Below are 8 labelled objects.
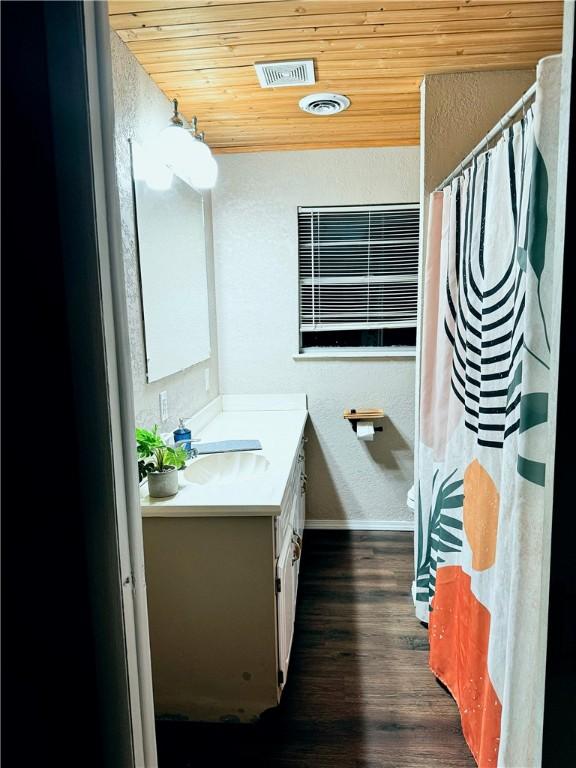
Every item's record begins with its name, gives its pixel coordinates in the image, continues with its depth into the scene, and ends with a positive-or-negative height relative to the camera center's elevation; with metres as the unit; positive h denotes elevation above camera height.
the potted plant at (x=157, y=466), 1.60 -0.52
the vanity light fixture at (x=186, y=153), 1.97 +0.66
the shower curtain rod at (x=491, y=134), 1.19 +0.50
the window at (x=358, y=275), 3.04 +0.19
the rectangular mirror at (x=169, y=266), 1.92 +0.20
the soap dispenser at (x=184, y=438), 2.06 -0.55
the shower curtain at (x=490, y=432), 0.95 -0.35
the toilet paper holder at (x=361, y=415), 3.02 -0.67
